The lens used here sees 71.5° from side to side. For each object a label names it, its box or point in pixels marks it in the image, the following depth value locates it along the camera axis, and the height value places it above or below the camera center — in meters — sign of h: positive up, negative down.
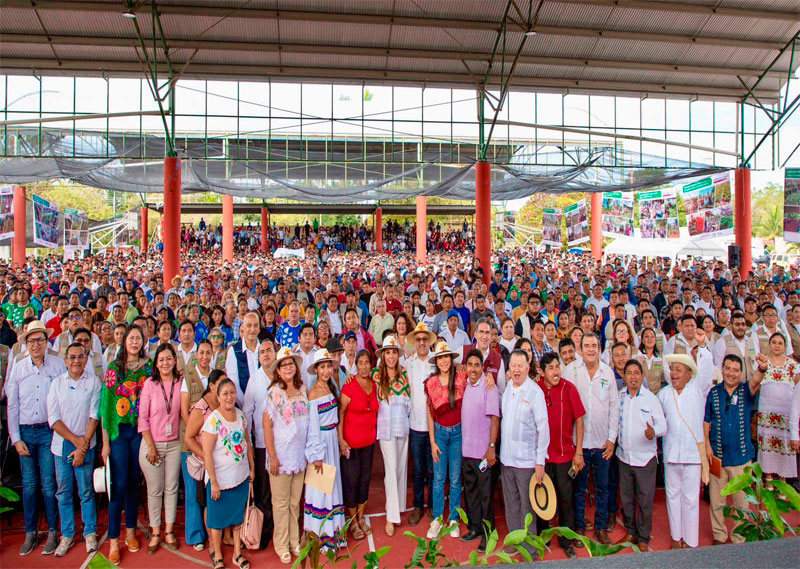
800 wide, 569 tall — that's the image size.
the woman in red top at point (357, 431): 4.55 -1.20
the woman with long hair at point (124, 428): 4.33 -1.11
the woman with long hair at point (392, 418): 4.66 -1.11
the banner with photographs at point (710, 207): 14.04 +2.08
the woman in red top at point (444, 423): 4.57 -1.14
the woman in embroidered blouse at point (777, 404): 4.87 -1.04
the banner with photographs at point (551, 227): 16.69 +1.79
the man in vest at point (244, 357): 5.04 -0.66
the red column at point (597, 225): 22.72 +2.58
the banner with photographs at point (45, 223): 13.15 +1.54
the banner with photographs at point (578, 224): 15.98 +1.83
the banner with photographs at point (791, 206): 12.00 +1.80
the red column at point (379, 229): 30.83 +3.22
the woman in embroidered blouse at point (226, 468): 4.01 -1.34
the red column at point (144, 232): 28.31 +2.81
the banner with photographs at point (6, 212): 13.41 +1.79
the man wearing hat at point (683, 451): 4.22 -1.25
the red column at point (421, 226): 24.09 +2.61
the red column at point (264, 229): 29.69 +3.07
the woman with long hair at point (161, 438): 4.31 -1.19
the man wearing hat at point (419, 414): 4.84 -1.11
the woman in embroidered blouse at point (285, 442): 4.22 -1.19
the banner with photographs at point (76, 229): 15.95 +1.67
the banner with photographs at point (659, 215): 15.77 +2.10
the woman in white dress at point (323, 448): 4.30 -1.27
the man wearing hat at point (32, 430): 4.36 -1.15
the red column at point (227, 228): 23.35 +2.43
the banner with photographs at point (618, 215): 18.19 +2.39
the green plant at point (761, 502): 1.65 -0.70
